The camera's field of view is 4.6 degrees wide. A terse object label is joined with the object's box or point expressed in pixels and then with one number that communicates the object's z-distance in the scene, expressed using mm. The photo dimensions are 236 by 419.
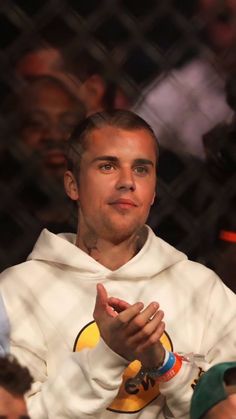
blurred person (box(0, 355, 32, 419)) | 5059
